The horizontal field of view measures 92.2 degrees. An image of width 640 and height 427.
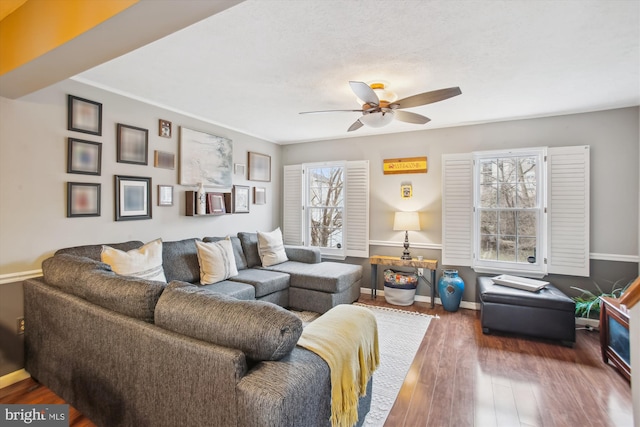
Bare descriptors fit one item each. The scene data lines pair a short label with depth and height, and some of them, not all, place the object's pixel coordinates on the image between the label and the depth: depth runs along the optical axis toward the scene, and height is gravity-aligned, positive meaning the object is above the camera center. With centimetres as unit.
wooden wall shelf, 377 +10
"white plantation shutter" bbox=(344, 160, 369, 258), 480 +5
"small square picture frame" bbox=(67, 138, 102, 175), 272 +48
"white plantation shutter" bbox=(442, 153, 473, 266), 414 +5
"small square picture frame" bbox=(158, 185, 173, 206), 348 +17
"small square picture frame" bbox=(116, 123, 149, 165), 308 +68
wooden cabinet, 244 -103
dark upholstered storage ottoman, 304 -102
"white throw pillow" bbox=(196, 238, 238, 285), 340 -59
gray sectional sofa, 118 -65
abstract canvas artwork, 376 +68
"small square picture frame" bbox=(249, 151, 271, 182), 483 +72
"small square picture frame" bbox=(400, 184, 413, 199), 455 +32
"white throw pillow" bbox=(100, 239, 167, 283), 255 -44
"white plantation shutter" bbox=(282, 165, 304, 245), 533 +9
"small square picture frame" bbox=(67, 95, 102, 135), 272 +86
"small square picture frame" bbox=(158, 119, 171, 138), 348 +94
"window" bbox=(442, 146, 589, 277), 359 +3
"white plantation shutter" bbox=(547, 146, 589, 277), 354 +4
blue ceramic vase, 400 -101
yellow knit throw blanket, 139 -69
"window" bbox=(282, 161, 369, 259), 484 +8
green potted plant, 341 -99
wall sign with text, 445 +70
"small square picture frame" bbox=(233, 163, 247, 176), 455 +64
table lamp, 425 -14
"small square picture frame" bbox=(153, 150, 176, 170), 344 +58
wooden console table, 415 -72
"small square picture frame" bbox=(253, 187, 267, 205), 493 +25
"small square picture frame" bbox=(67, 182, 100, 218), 272 +10
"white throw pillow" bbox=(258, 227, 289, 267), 425 -54
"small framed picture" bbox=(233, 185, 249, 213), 454 +18
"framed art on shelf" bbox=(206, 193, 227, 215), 398 +9
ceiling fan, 235 +92
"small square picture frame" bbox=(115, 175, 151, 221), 308 +13
